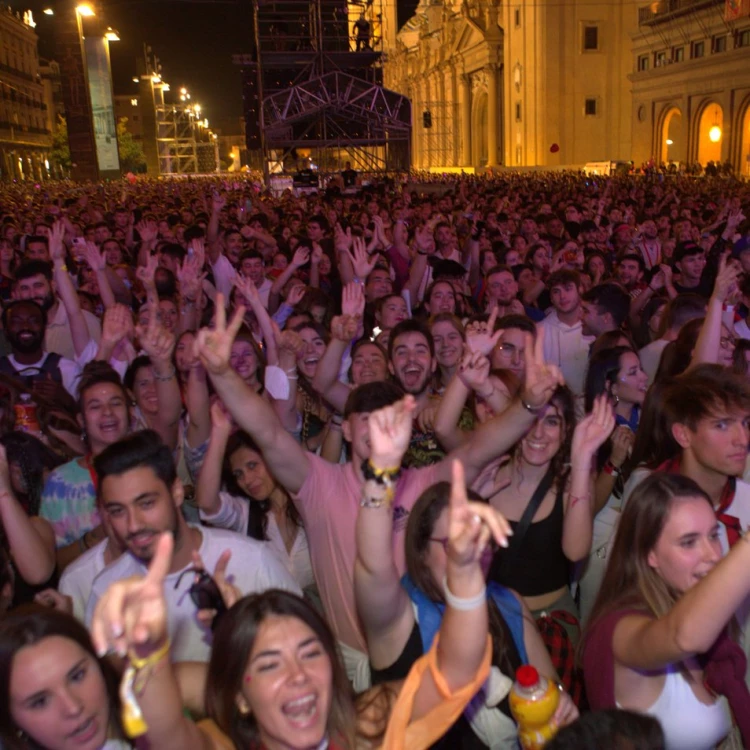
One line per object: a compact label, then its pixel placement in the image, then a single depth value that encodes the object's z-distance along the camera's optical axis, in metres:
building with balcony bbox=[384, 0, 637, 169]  50.81
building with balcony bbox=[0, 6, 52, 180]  70.94
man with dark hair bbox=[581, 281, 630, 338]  6.11
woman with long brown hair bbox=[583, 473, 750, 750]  2.34
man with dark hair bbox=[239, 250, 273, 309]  8.42
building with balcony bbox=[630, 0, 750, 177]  37.84
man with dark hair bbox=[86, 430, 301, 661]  2.96
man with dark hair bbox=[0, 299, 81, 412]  5.28
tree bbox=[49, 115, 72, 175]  62.19
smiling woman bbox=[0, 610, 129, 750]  2.15
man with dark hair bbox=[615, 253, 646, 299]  8.38
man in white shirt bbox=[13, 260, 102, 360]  6.29
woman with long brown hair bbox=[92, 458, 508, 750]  2.06
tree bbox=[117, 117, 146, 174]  65.25
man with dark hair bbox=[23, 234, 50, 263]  9.41
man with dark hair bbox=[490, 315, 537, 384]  5.05
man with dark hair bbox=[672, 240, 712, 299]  7.97
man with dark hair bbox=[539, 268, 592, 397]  6.25
